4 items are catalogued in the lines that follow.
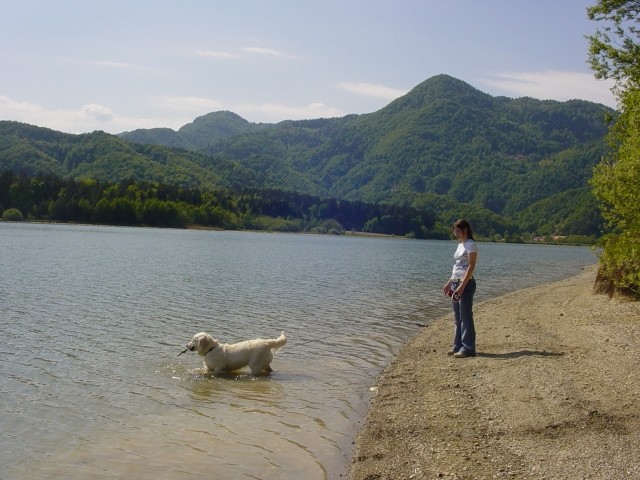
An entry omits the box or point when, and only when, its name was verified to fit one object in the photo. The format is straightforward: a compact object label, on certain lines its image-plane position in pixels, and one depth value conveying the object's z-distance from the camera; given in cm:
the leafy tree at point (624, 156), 1733
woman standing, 1346
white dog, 1348
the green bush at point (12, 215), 14338
